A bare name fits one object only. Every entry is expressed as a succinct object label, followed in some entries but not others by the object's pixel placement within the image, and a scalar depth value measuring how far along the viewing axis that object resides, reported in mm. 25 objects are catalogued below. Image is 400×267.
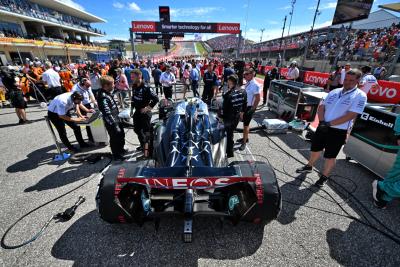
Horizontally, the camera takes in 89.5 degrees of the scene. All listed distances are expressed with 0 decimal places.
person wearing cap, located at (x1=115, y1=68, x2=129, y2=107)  8508
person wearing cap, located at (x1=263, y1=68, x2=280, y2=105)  8664
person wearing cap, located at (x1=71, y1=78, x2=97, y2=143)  4848
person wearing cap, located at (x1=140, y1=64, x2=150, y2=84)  10578
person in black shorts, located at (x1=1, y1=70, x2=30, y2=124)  6418
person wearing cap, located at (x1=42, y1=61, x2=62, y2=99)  8062
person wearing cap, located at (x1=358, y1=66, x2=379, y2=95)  6437
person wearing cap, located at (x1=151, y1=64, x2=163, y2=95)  10938
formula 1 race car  1989
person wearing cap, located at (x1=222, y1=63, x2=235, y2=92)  10362
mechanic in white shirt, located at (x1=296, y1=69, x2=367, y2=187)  2986
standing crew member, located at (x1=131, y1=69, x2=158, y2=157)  4153
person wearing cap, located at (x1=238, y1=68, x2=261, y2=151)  4670
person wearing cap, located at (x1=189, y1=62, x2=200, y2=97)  9976
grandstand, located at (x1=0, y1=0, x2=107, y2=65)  27617
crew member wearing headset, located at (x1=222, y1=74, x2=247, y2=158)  4207
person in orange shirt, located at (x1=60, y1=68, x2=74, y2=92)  10195
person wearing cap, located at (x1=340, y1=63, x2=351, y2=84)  7448
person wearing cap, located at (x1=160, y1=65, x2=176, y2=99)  8766
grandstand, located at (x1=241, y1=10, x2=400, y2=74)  16359
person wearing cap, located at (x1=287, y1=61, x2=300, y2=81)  9047
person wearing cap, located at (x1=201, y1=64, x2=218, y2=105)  9016
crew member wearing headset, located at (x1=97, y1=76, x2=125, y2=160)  3707
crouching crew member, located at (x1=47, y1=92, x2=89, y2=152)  4234
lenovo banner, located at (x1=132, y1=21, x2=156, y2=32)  18734
